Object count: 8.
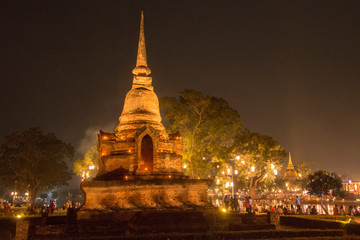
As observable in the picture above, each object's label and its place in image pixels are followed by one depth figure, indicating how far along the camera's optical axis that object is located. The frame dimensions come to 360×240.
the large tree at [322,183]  57.88
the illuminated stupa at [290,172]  134.49
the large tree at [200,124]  33.69
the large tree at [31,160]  45.56
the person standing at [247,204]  28.14
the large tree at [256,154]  36.38
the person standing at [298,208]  32.48
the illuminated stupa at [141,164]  18.91
